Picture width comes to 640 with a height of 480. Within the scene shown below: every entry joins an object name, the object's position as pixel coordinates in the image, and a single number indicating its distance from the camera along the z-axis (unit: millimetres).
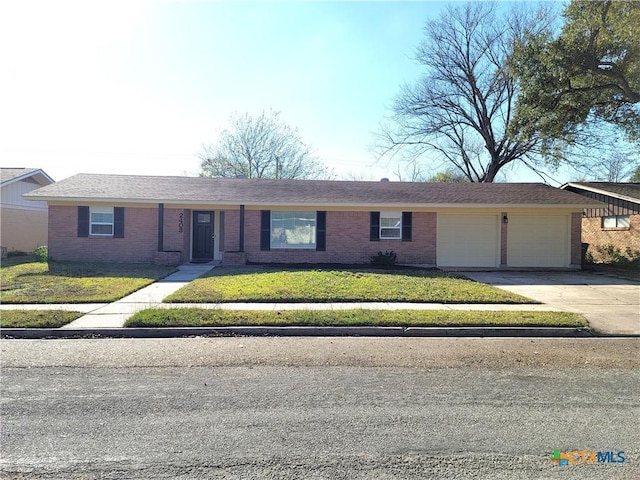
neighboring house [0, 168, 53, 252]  20875
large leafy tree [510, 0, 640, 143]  15258
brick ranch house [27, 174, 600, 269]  16266
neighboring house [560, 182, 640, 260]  19547
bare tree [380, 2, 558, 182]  31297
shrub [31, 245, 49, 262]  17297
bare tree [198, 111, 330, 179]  35812
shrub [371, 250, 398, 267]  16125
